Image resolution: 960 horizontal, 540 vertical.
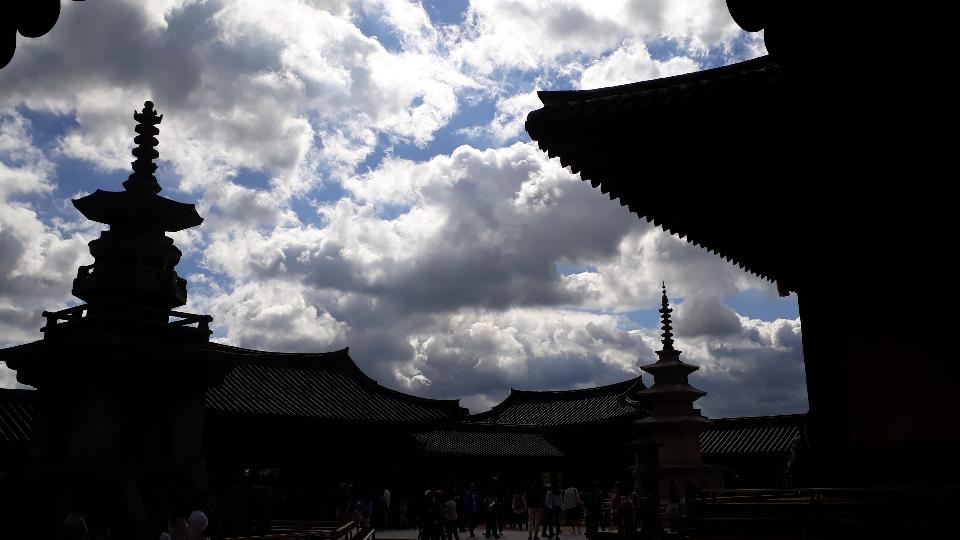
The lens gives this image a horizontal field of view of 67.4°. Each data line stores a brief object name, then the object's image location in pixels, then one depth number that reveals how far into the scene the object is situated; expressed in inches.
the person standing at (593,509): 849.3
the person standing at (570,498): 963.3
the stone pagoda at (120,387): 697.6
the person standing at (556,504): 944.9
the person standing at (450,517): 792.9
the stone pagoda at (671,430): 1134.4
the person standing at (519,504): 1022.3
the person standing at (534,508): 928.9
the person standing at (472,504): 1034.1
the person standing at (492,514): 1015.9
